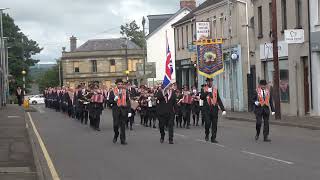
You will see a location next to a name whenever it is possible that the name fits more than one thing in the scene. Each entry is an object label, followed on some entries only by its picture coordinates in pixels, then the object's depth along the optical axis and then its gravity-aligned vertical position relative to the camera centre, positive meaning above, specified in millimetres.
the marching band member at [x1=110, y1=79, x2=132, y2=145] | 19531 -354
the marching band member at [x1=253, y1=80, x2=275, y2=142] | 19562 -365
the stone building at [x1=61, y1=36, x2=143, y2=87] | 115188 +5034
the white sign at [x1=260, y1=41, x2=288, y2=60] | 34500 +2127
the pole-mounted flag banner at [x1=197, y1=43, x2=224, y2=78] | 43000 +2064
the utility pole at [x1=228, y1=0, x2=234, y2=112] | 43775 +1803
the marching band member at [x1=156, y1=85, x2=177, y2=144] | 19828 -414
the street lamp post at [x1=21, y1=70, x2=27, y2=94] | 99312 +2289
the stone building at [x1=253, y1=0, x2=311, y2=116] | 32372 +1767
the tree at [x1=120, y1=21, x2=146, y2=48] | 146625 +13462
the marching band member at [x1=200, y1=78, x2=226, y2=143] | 19484 -367
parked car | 95188 -607
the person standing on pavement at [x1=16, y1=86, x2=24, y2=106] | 63612 -141
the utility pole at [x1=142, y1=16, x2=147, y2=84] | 71106 +5114
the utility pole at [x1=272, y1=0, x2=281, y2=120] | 29656 +1271
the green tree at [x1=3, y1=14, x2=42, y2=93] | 99438 +6429
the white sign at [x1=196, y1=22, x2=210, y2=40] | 45750 +4127
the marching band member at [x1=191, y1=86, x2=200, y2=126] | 28480 -568
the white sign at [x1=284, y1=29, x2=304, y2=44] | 29189 +2356
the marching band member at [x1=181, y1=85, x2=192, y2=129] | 27391 -545
